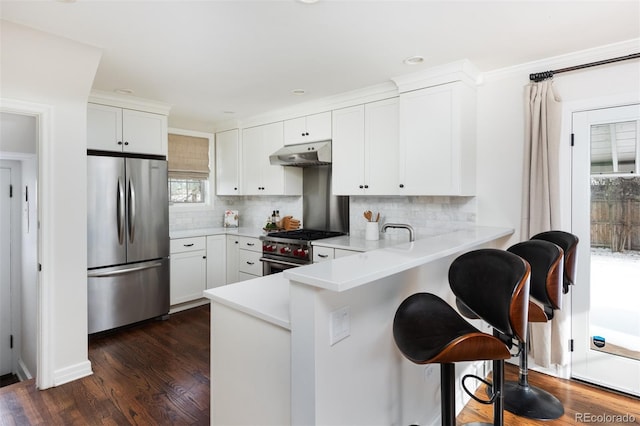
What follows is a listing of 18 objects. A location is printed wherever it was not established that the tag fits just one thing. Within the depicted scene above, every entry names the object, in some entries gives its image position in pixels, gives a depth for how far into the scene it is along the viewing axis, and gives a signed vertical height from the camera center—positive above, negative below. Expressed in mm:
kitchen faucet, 3199 -174
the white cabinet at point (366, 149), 3260 +602
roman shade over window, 4617 +735
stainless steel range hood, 3717 +613
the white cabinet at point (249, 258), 4166 -610
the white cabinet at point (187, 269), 4070 -733
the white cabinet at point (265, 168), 4305 +531
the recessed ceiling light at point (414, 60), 2582 +1147
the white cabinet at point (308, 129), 3775 +931
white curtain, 2568 +160
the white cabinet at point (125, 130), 3488 +863
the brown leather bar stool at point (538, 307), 1786 -556
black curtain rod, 2336 +1030
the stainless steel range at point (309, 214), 3668 -63
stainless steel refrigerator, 3316 -310
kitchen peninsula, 1265 -584
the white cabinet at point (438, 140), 2777 +575
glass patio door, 2389 -287
